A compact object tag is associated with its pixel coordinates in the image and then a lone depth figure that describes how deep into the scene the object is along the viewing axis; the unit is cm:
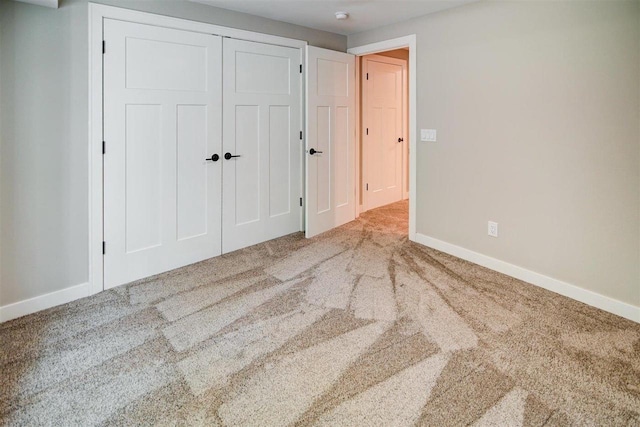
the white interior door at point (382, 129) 530
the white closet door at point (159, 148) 300
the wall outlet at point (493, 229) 340
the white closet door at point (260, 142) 372
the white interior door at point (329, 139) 424
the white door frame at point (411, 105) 397
